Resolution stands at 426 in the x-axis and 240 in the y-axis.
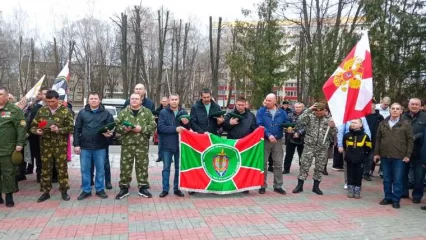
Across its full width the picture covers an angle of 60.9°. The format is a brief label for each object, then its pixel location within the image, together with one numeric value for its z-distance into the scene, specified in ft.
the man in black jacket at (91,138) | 20.94
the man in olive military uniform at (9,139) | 19.27
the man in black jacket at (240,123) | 22.80
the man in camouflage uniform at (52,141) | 20.59
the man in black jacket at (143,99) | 22.97
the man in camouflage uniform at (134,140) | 21.12
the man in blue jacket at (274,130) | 23.12
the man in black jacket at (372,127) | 28.20
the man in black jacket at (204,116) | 22.48
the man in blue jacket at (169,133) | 21.88
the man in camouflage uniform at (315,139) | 23.00
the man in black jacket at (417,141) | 21.90
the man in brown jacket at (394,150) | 20.57
